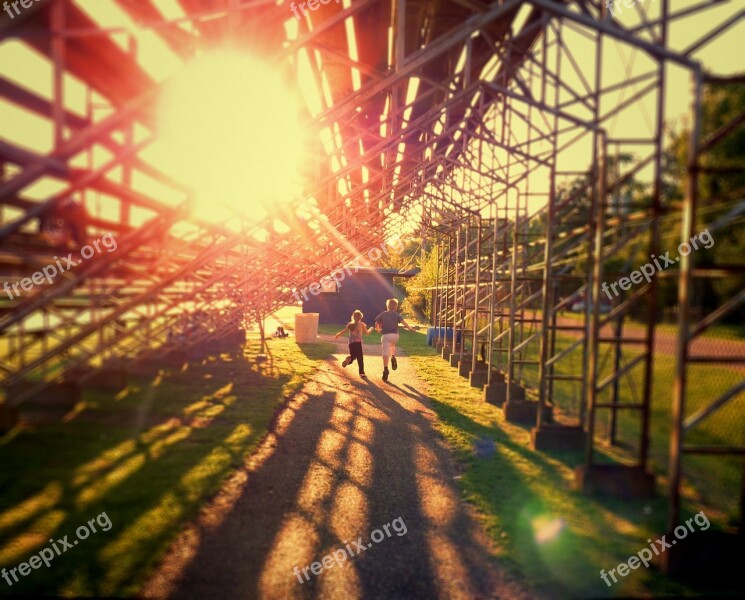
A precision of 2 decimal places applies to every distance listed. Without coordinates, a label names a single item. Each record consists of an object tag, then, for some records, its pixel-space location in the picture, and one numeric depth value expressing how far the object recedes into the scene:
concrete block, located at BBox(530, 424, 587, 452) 7.57
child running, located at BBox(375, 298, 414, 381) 13.55
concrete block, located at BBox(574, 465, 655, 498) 5.84
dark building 31.02
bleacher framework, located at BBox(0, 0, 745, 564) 4.03
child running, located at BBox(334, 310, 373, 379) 13.56
